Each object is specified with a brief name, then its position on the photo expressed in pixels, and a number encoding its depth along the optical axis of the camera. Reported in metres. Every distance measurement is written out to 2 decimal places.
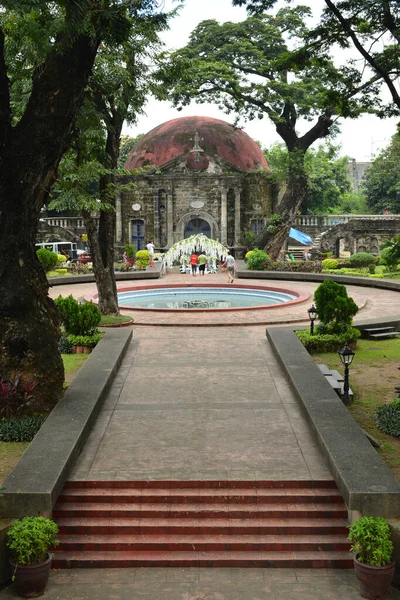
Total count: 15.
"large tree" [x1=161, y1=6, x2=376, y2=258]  31.12
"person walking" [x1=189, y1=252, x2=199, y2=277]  30.30
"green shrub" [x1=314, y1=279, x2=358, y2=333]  15.49
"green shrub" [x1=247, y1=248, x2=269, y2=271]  31.41
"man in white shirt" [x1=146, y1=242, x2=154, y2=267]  33.91
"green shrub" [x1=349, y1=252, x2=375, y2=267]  33.66
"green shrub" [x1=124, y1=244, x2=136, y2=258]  33.28
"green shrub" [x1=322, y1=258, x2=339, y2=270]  32.88
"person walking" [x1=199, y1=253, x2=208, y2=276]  30.73
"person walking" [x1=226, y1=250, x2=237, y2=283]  28.14
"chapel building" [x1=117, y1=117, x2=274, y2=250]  38.03
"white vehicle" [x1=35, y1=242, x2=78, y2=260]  38.66
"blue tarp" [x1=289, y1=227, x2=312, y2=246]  40.10
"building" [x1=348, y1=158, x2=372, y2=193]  90.06
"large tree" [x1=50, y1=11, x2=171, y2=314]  16.07
